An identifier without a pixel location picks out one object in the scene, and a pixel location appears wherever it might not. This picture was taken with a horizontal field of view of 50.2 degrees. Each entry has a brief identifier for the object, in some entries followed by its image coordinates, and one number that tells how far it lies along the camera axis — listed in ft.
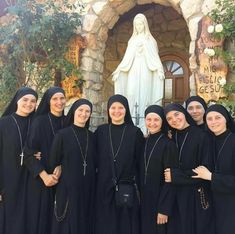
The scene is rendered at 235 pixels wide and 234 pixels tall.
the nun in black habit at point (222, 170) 6.19
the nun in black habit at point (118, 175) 6.98
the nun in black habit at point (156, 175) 6.64
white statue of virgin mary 11.97
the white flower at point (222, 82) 11.09
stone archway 14.30
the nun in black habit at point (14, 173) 7.35
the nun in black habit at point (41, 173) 7.10
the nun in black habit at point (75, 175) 6.93
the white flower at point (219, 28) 10.89
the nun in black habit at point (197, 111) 8.25
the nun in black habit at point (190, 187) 6.48
